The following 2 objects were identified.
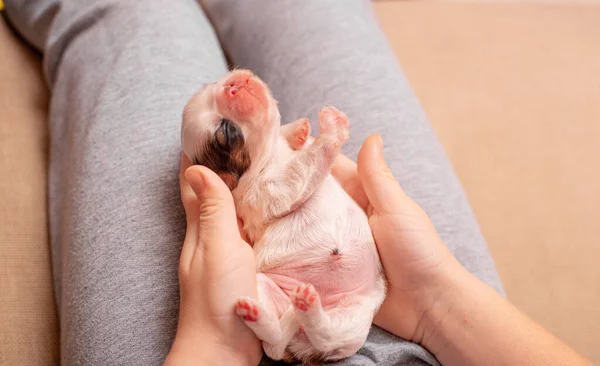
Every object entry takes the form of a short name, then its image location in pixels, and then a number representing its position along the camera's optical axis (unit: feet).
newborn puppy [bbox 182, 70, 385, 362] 1.47
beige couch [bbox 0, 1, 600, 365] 1.70
